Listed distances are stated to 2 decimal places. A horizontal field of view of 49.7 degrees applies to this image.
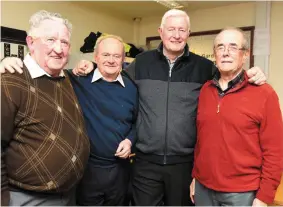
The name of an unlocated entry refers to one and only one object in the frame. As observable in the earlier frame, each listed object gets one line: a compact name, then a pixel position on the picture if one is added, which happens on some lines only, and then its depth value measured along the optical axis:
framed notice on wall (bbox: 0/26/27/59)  2.87
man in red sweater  1.47
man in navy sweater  1.77
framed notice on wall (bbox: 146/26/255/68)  4.29
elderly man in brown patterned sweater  1.25
